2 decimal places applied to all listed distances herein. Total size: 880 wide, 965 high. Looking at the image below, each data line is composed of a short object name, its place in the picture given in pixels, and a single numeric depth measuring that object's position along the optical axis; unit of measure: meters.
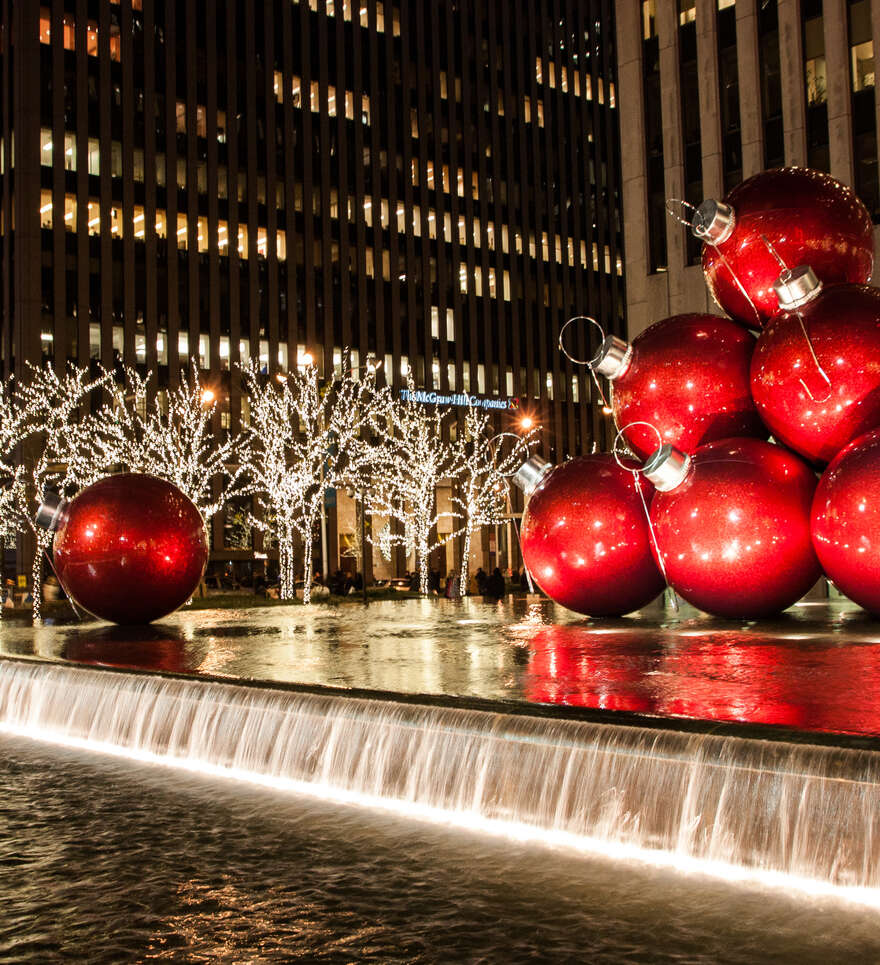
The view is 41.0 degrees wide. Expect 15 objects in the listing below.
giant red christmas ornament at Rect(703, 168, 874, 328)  11.41
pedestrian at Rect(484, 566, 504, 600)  30.25
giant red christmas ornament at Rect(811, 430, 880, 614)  9.80
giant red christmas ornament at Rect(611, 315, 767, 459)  11.77
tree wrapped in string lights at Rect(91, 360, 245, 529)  41.44
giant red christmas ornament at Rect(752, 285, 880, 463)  10.42
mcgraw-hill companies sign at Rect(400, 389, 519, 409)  72.38
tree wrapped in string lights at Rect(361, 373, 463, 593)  51.62
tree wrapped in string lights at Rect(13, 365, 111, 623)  43.00
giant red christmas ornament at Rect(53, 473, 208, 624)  14.68
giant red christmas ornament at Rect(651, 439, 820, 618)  10.82
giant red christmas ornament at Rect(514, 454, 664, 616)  12.09
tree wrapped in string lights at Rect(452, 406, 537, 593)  57.75
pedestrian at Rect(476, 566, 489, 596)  30.94
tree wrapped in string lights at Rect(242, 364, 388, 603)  40.19
